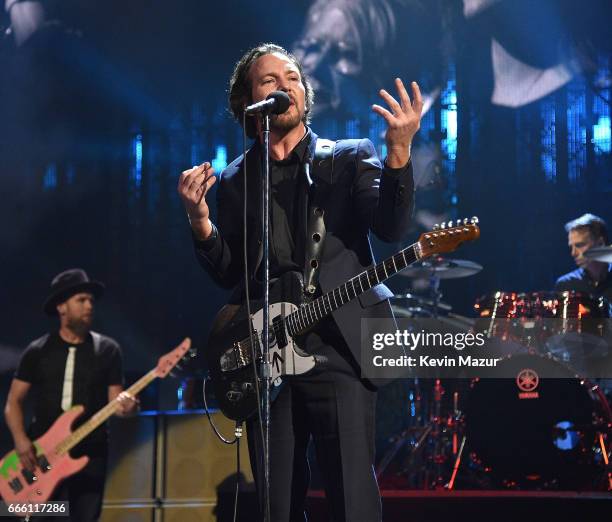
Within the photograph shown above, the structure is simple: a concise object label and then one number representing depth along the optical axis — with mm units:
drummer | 6289
